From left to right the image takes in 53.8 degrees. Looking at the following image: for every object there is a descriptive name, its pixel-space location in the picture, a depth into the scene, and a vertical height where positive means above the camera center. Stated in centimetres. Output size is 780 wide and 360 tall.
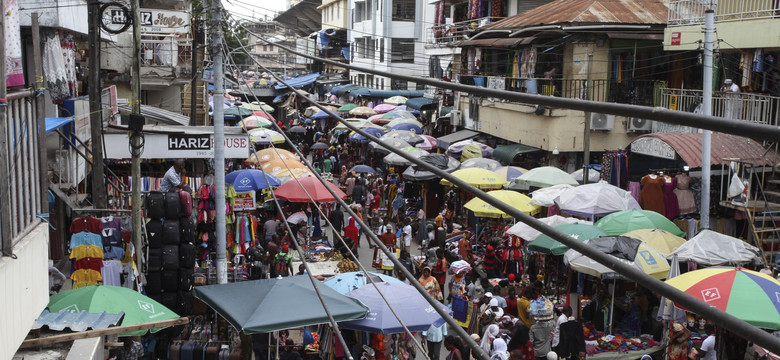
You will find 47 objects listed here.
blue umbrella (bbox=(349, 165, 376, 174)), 2705 -318
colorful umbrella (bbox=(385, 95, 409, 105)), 4272 -118
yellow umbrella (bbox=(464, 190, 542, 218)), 1684 -276
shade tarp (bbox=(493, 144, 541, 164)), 2394 -222
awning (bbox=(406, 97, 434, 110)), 3859 -118
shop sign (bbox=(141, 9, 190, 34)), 1756 +121
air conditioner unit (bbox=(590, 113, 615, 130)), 2258 -115
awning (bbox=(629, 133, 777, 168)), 1554 -132
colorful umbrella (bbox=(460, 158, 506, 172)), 2125 -230
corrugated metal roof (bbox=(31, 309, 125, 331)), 683 -226
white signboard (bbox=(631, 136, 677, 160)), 1653 -142
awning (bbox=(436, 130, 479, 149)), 2854 -223
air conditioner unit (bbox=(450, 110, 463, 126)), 3122 -153
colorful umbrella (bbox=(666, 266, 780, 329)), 952 -266
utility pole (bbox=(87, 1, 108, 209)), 1261 -64
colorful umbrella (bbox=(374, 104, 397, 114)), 4091 -157
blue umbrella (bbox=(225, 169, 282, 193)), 1905 -259
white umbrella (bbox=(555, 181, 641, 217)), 1598 -246
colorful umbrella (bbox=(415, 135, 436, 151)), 2830 -238
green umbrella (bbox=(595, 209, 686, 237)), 1434 -259
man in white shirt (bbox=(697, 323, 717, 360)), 1062 -366
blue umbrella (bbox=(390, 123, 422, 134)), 3225 -202
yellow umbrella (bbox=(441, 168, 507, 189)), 1905 -242
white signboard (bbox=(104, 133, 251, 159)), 1656 -154
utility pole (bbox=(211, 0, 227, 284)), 1151 -93
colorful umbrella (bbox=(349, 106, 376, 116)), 3988 -171
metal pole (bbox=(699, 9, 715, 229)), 1363 -90
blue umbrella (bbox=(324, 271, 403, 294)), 1216 -327
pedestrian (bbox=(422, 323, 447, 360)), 1188 -399
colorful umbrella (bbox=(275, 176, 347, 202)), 1820 -273
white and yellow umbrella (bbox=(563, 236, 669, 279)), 1224 -278
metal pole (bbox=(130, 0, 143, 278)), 1213 -116
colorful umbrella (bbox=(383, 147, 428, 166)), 2356 -261
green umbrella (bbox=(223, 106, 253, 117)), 3438 -168
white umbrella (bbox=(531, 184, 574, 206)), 1684 -249
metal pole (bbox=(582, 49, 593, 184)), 1925 -174
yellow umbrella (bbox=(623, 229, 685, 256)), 1338 -271
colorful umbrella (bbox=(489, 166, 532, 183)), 2052 -243
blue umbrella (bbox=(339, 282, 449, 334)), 1058 -324
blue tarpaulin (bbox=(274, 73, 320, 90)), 6226 -33
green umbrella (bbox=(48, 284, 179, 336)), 946 -285
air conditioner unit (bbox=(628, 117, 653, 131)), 2220 -119
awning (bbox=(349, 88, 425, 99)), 4747 -89
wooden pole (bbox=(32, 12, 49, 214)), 562 -37
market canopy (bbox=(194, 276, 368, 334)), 1013 -310
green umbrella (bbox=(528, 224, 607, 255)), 1375 -275
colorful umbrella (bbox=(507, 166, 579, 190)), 1875 -236
